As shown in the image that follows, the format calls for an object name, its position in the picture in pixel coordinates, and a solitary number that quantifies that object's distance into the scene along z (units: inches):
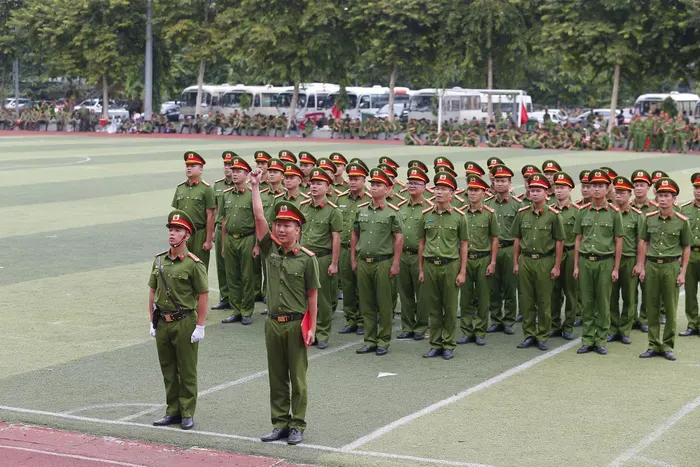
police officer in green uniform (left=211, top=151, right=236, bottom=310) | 525.3
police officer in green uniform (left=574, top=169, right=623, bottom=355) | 449.7
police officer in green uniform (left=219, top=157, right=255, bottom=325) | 509.0
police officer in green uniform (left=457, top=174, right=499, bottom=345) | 471.5
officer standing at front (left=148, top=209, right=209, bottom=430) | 343.9
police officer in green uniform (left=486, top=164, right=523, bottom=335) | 495.2
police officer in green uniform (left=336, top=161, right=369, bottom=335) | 488.4
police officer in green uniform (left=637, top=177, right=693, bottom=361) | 443.2
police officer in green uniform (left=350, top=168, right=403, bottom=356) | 451.5
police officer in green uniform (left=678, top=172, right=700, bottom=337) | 478.3
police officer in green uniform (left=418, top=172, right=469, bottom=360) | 446.6
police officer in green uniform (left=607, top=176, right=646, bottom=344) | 458.6
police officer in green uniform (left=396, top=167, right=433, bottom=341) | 477.1
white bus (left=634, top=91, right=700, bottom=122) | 2308.1
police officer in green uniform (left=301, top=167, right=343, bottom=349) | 461.1
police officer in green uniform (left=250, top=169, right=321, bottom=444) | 334.3
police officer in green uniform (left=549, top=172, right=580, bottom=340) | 477.1
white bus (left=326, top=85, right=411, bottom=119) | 2412.6
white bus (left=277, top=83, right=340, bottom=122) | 2399.1
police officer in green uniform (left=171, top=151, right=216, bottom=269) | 519.5
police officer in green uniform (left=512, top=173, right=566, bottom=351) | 461.4
